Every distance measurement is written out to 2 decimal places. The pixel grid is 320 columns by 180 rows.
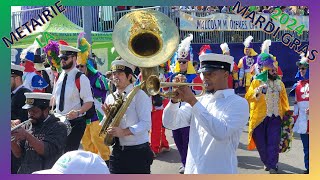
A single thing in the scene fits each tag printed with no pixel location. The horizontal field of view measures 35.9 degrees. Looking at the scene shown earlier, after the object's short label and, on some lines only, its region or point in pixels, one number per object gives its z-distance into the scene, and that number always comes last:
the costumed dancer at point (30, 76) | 7.32
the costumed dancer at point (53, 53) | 6.71
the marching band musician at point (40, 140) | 3.99
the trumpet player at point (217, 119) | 3.42
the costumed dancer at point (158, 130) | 7.67
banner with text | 14.22
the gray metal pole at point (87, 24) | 9.72
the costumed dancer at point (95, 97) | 6.45
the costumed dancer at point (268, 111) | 6.58
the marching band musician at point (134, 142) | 4.47
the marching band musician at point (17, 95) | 5.10
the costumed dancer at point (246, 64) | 12.20
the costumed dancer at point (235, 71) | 11.67
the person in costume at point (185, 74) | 6.48
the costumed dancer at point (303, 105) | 6.61
